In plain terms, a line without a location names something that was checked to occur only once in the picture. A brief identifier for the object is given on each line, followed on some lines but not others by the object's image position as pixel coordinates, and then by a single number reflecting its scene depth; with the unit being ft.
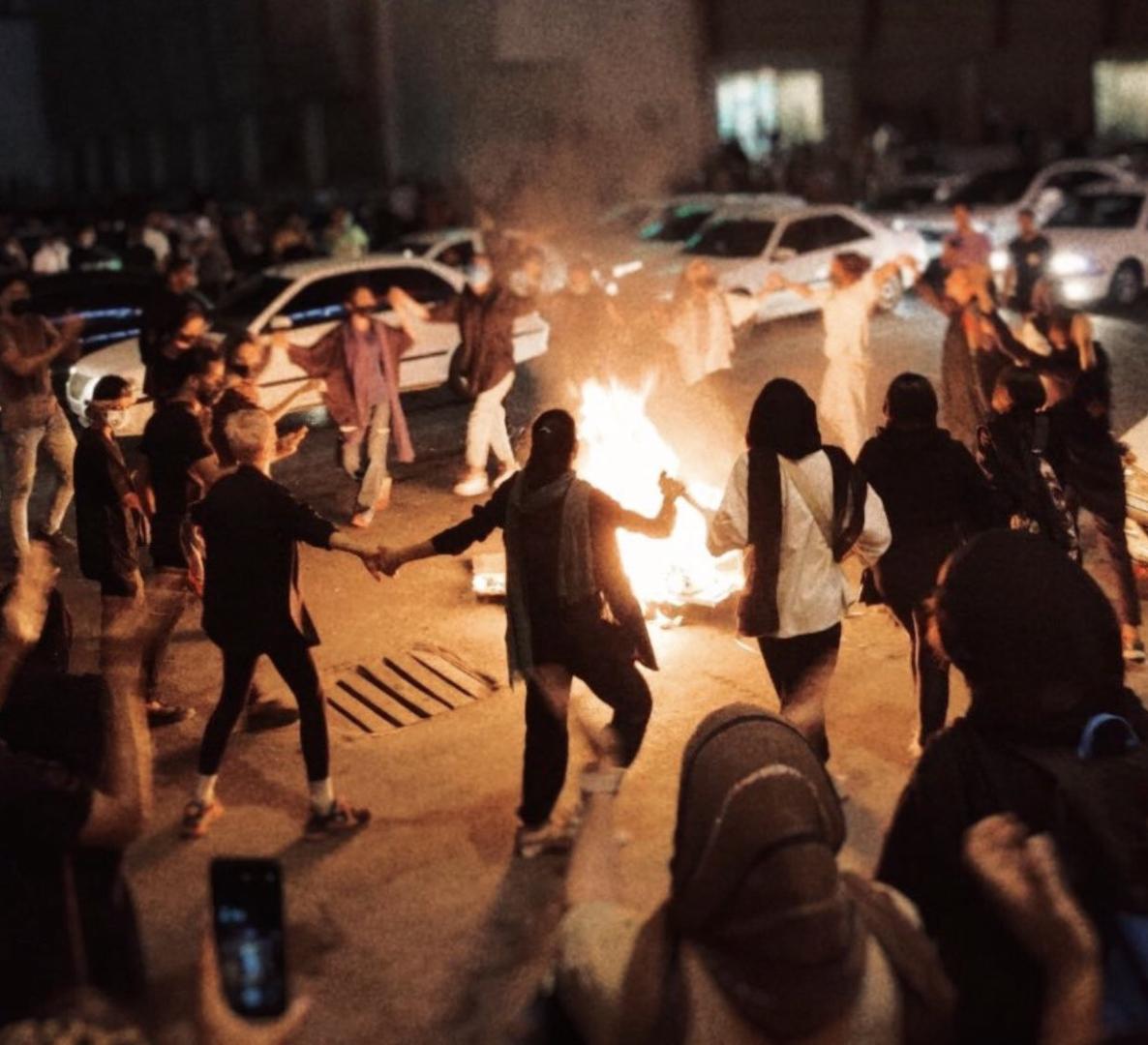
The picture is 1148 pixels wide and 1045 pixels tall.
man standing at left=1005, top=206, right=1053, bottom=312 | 54.95
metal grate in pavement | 23.80
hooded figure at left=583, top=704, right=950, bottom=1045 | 7.19
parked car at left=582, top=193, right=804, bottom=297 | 60.90
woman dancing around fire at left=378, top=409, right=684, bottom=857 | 17.95
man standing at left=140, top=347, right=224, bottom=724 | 23.21
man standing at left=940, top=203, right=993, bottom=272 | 54.75
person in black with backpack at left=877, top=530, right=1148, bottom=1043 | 7.80
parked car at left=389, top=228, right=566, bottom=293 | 61.98
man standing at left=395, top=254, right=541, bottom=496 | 36.17
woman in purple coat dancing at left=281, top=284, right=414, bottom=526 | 35.45
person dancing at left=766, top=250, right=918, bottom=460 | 33.06
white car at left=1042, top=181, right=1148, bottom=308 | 61.62
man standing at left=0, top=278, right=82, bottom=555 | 31.71
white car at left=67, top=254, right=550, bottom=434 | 45.80
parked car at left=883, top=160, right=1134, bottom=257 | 73.05
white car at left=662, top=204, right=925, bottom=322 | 58.80
